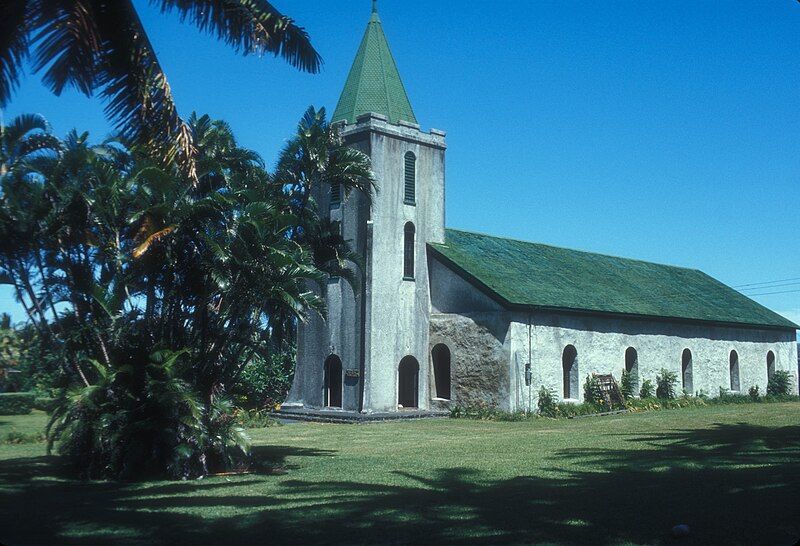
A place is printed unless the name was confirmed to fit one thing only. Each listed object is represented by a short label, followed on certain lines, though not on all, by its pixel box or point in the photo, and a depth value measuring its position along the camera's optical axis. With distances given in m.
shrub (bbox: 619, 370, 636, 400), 35.03
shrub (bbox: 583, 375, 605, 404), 33.84
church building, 31.47
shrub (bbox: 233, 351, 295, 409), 33.90
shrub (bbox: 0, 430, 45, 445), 23.09
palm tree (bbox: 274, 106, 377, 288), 18.61
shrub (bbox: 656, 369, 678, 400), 37.12
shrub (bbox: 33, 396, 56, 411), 30.62
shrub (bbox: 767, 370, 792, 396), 44.25
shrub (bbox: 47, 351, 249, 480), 15.50
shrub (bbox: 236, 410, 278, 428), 27.45
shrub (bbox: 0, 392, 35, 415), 35.22
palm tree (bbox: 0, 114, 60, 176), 15.41
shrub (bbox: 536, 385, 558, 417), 31.16
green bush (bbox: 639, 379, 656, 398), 36.09
